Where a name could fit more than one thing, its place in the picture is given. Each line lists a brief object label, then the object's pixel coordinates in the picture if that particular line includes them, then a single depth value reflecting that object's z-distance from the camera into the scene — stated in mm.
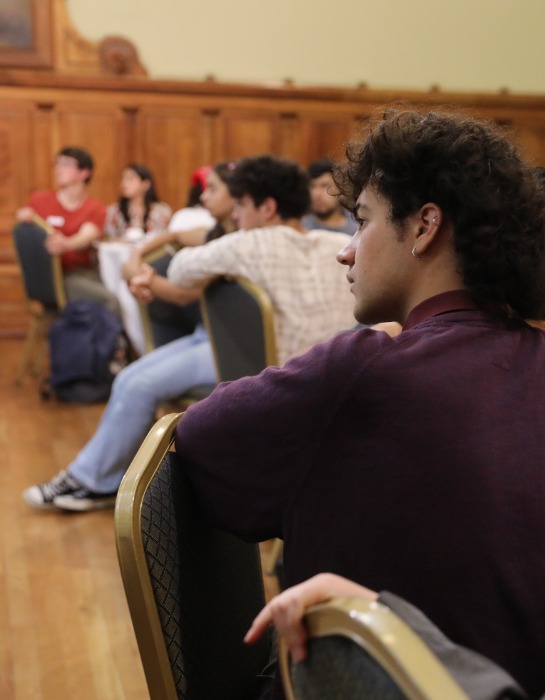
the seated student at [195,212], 4719
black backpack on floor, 4859
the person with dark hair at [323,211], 5016
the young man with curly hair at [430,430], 876
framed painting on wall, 6664
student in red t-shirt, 5070
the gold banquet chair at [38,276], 4867
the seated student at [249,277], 2697
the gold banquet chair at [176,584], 938
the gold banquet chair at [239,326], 2529
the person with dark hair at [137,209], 5855
